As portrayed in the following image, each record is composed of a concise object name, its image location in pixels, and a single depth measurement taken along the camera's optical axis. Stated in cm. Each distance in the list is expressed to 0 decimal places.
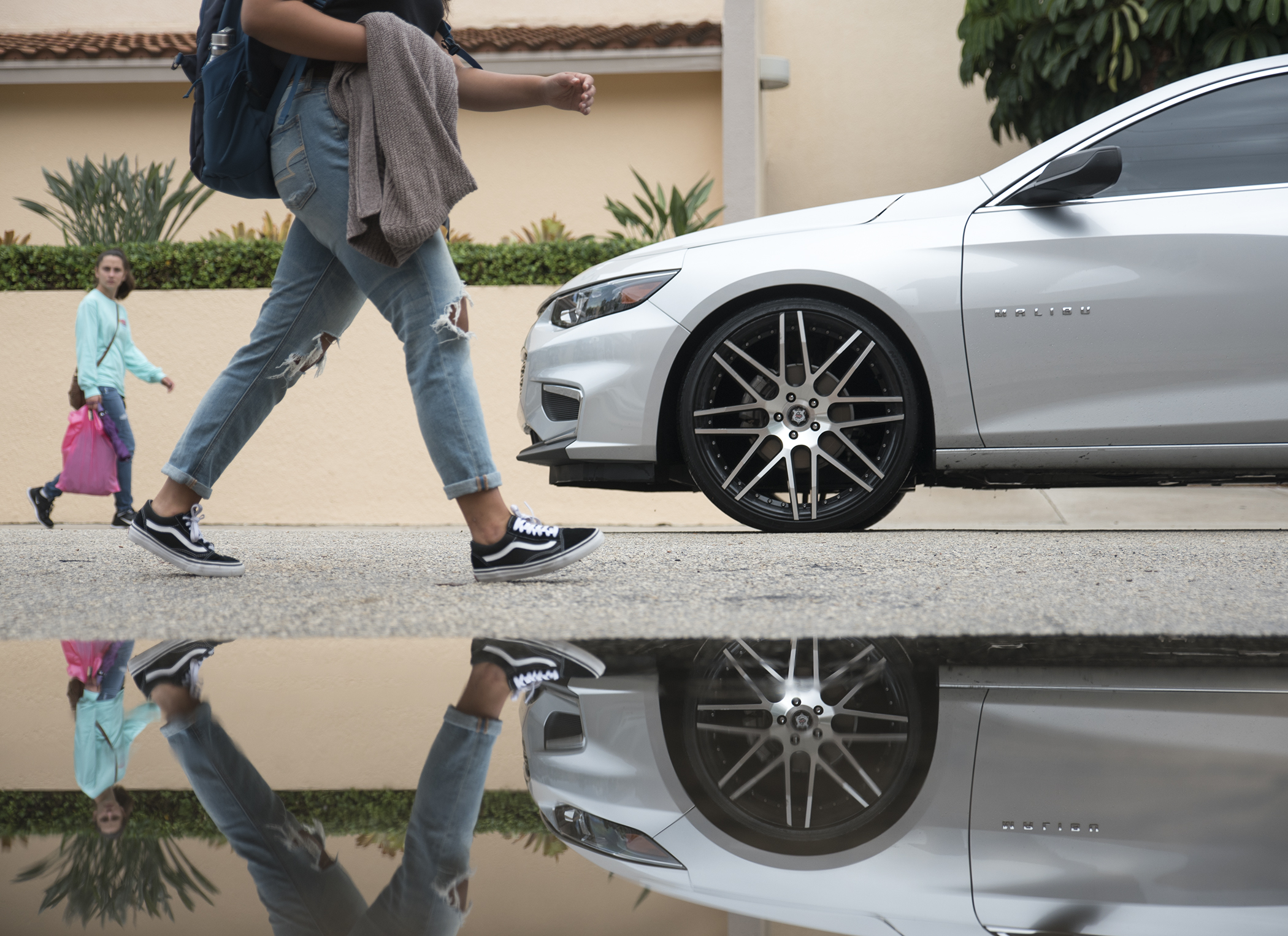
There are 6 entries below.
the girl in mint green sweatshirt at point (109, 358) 675
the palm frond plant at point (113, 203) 799
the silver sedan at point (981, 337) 384
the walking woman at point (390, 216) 261
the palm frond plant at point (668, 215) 748
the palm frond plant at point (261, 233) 775
